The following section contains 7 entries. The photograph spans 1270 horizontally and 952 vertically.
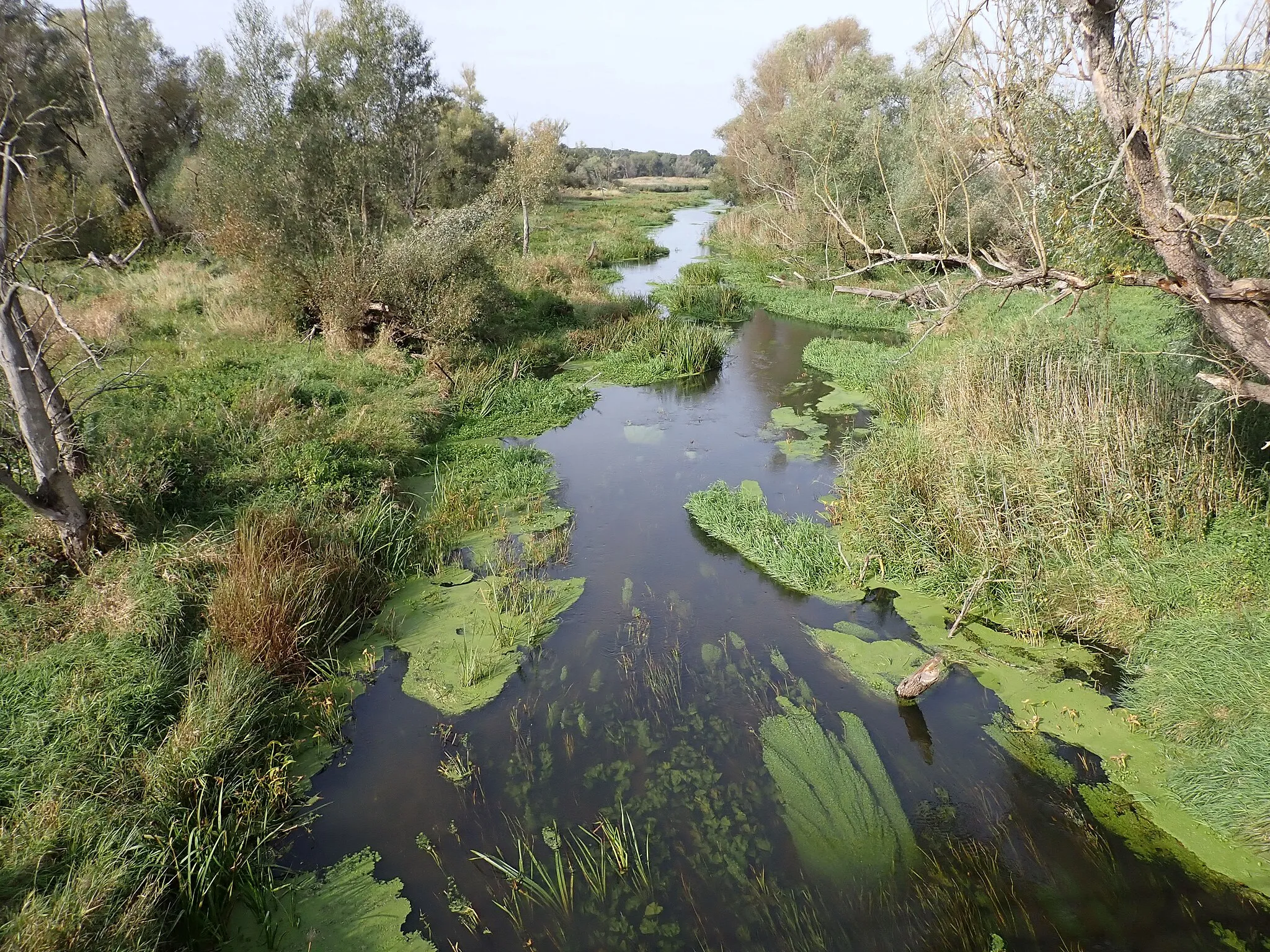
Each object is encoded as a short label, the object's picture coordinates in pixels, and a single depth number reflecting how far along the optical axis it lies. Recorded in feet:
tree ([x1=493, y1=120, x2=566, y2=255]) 70.18
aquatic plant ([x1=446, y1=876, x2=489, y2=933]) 13.05
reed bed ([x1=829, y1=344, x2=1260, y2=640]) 20.15
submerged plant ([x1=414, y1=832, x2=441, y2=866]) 14.35
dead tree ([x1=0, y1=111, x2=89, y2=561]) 15.15
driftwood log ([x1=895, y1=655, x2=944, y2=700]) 17.53
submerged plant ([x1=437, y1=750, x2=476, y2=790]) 16.16
